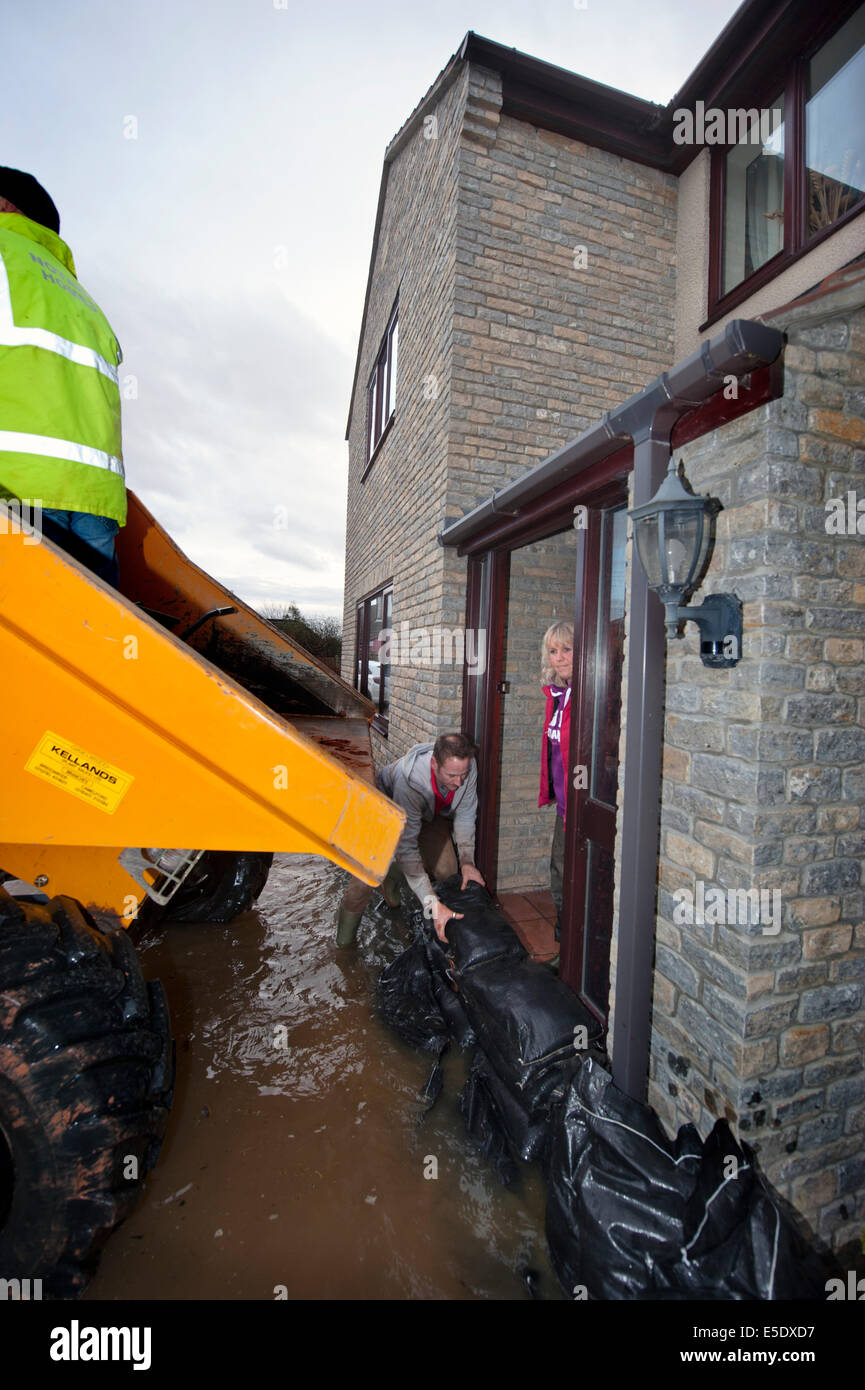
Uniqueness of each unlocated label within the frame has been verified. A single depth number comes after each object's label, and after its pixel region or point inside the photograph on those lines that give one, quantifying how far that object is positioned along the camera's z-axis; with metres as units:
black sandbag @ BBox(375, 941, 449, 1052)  3.07
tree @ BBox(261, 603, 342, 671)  17.66
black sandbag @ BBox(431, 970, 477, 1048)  2.93
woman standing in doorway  3.74
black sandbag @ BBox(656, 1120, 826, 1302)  1.51
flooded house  2.00
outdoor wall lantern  2.04
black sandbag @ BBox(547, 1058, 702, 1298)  1.69
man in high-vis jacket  1.51
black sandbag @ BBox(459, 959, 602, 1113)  2.43
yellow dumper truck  1.40
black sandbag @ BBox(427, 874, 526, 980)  2.94
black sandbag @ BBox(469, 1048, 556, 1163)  2.30
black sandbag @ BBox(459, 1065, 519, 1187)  2.37
